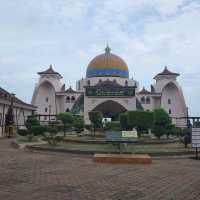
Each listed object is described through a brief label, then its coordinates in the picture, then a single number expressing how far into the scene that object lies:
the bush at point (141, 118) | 18.88
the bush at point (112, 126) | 25.08
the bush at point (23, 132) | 19.94
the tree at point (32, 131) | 18.28
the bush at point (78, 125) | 27.47
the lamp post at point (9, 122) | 23.99
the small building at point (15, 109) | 24.00
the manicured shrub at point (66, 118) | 24.25
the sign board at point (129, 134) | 12.18
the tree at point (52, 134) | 15.02
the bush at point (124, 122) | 20.52
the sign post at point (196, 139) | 11.23
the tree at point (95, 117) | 23.72
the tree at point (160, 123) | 19.72
